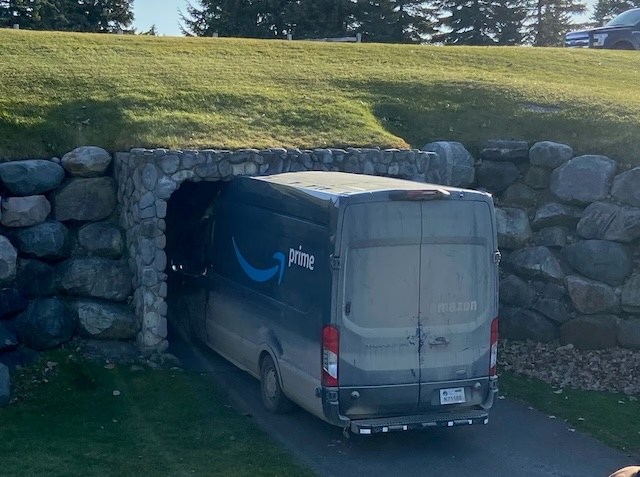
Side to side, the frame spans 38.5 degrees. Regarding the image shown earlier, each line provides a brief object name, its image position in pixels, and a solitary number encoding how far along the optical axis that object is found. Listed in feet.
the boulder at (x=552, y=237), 44.47
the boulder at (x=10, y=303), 38.99
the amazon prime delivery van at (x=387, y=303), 29.94
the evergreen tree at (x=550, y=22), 156.35
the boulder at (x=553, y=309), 42.86
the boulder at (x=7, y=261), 39.30
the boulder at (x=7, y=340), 38.00
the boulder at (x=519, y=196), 46.70
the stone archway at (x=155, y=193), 40.42
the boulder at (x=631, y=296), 41.39
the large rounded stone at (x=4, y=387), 34.88
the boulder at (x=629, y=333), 41.01
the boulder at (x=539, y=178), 46.65
